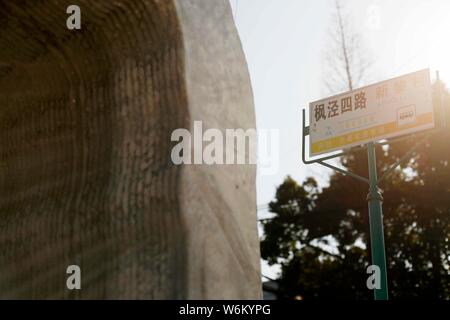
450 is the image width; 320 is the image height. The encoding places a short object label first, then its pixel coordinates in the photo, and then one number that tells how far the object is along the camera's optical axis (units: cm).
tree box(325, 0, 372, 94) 1185
